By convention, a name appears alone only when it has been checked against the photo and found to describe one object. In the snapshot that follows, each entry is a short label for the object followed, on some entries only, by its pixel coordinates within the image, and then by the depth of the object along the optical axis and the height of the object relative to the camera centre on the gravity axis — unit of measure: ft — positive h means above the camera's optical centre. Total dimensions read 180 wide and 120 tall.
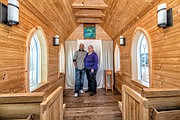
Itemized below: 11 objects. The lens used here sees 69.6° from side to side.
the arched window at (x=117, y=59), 15.51 +0.29
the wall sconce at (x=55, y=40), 10.72 +1.81
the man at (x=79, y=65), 12.75 -0.33
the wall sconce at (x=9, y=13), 4.17 +1.62
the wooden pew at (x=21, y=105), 3.67 -1.24
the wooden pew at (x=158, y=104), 3.64 -1.32
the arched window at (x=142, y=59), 9.14 +0.16
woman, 12.64 -0.44
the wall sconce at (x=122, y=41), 11.53 +1.83
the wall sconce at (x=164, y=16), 4.95 +1.75
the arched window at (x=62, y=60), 14.92 +0.15
